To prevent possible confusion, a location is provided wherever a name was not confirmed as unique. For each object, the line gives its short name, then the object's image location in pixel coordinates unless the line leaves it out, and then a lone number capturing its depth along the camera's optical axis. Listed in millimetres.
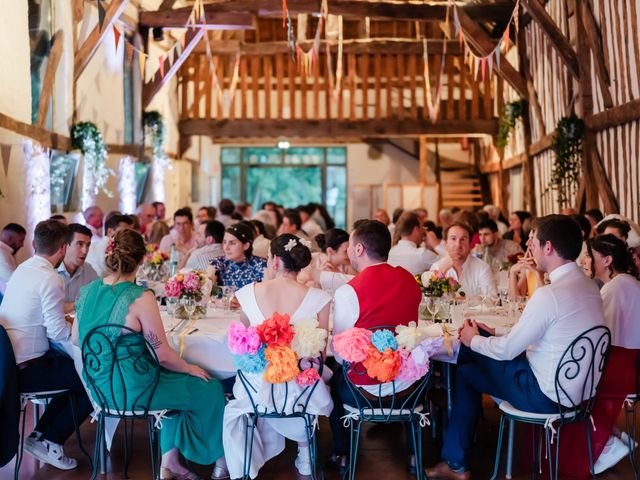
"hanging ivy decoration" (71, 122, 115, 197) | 10242
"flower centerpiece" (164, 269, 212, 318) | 4691
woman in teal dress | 3939
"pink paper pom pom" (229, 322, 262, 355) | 3627
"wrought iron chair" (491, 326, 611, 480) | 3803
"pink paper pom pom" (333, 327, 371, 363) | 3666
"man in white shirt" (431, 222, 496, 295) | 5879
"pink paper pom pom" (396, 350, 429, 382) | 3773
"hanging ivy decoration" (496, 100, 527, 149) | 12922
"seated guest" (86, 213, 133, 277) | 7207
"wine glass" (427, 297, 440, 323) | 4707
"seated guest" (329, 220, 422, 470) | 3990
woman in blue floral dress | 5914
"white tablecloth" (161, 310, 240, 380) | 4277
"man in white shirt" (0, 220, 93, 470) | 4383
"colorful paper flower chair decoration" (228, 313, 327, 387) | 3637
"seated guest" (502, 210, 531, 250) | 9233
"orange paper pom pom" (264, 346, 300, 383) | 3639
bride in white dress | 3979
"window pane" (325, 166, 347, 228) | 18078
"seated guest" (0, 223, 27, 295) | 5730
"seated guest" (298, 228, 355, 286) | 5566
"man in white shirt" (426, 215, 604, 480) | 3811
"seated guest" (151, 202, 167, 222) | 11508
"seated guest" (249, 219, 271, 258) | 7266
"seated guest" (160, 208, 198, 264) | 8492
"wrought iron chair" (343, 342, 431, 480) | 3914
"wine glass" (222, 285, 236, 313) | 4977
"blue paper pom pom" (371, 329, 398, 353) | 3686
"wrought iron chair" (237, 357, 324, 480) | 3904
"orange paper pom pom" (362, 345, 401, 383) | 3672
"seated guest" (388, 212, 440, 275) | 6707
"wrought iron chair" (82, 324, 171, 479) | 3908
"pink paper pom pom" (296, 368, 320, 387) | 3750
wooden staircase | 16531
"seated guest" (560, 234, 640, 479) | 4332
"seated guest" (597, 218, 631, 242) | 5804
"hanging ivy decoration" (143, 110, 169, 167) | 12977
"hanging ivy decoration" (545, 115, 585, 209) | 10094
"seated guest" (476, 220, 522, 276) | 7746
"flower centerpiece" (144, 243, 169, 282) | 6445
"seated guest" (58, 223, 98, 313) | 5309
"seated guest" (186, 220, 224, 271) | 6607
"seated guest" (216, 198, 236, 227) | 11297
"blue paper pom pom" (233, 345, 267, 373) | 3689
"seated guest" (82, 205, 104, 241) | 9172
